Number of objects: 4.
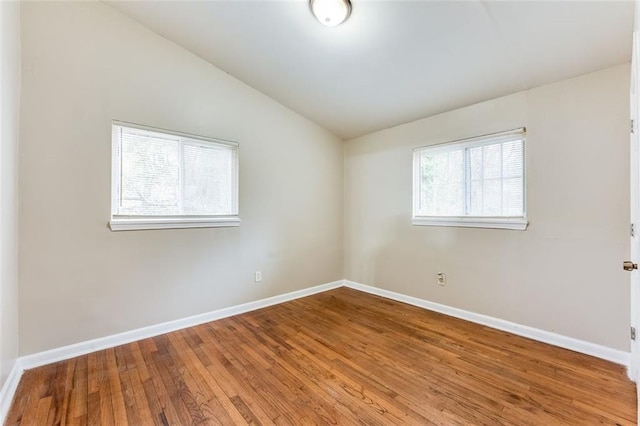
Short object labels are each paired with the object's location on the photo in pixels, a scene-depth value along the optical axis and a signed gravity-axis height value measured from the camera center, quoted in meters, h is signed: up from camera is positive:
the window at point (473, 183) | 2.65 +0.33
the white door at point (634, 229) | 1.40 -0.08
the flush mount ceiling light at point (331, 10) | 1.98 +1.46
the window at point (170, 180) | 2.51 +0.32
